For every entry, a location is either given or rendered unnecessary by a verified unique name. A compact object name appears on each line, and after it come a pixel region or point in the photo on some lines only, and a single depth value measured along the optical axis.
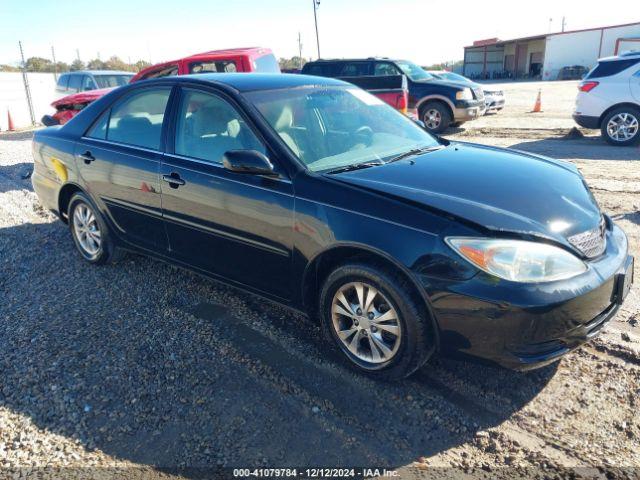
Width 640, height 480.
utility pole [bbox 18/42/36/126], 19.09
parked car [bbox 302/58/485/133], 12.45
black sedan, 2.50
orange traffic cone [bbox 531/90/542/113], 16.80
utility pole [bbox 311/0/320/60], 33.56
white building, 42.78
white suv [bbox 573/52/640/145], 9.77
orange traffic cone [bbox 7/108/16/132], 18.42
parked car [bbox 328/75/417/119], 10.35
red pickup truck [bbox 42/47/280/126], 9.24
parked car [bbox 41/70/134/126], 15.48
